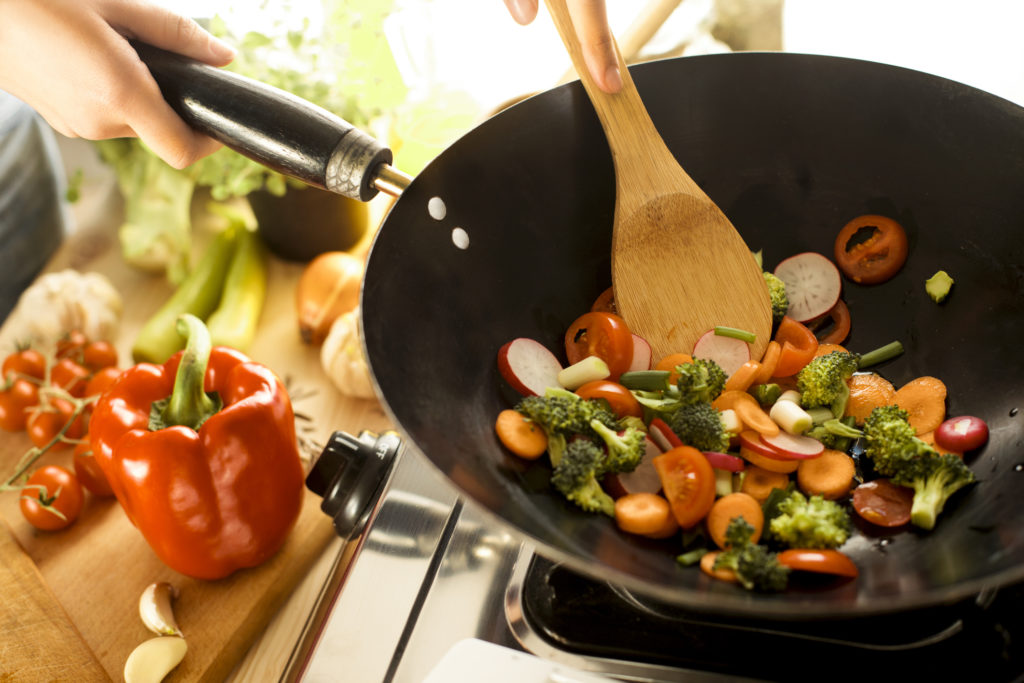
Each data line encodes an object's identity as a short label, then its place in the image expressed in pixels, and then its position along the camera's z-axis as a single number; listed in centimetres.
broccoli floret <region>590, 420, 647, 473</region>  60
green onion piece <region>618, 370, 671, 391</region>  63
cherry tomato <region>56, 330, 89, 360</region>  78
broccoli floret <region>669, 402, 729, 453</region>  61
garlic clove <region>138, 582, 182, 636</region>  66
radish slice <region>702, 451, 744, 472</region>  61
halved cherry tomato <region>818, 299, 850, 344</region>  68
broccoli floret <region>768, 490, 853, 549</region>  58
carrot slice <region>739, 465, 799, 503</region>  62
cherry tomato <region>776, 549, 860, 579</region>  56
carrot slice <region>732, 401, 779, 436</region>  62
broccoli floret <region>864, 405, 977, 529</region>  59
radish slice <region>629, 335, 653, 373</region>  65
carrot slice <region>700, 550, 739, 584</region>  56
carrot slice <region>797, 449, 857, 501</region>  61
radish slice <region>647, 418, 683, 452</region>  62
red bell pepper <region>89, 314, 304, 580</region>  66
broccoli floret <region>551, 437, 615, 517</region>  59
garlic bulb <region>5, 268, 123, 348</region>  79
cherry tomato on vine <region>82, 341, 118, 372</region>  78
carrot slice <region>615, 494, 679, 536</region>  58
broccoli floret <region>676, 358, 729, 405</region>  62
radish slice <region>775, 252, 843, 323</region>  68
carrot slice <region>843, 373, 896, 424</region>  65
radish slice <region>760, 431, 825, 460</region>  61
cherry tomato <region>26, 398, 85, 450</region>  74
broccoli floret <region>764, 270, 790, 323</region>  67
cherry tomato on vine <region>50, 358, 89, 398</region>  76
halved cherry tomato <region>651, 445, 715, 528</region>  58
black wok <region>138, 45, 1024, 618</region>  58
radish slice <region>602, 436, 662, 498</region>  61
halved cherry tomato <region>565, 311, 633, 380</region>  64
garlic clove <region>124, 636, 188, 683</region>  64
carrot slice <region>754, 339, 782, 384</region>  66
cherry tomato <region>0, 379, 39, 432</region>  75
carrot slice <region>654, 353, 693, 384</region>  65
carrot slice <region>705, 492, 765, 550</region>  59
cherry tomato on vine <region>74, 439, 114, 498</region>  72
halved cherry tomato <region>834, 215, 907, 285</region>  67
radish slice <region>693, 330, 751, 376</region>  66
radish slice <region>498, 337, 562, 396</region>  63
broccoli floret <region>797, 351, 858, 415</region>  63
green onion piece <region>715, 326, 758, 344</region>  65
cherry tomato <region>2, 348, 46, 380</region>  77
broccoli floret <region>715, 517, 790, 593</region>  55
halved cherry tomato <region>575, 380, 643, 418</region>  63
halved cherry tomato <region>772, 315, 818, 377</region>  66
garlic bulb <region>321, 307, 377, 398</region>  76
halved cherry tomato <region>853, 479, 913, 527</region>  60
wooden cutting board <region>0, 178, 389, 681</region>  63
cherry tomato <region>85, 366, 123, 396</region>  76
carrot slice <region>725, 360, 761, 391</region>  64
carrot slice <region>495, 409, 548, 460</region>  61
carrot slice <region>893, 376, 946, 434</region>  64
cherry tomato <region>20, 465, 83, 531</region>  70
